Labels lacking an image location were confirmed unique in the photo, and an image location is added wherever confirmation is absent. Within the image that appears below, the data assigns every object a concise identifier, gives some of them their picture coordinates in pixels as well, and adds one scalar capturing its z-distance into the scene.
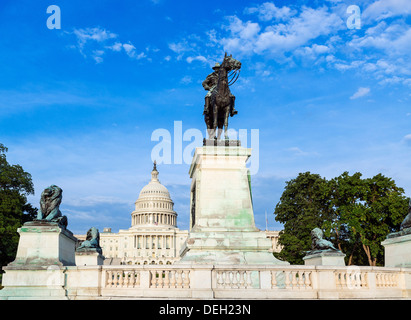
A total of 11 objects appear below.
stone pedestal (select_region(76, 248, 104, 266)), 25.33
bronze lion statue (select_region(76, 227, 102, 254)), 26.29
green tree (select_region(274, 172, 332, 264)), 46.94
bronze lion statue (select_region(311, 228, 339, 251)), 20.47
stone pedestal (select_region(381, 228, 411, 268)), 15.89
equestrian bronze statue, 18.73
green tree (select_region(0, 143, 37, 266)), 39.91
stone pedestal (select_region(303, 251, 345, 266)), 19.42
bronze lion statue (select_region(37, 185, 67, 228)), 15.54
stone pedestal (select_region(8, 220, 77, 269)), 14.52
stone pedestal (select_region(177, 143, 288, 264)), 15.47
